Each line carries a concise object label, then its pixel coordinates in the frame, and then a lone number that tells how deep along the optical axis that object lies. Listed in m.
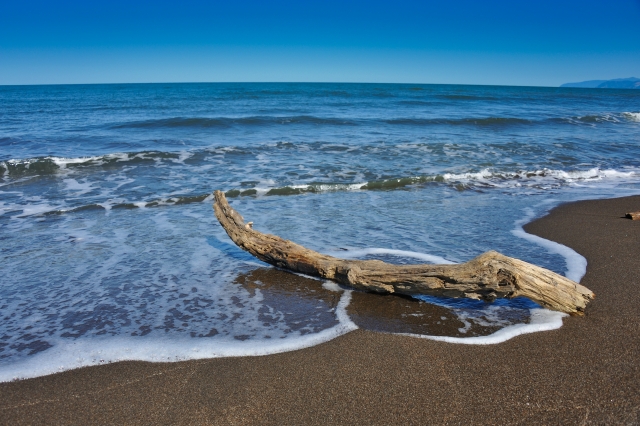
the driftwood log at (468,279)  3.94
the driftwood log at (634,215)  7.50
